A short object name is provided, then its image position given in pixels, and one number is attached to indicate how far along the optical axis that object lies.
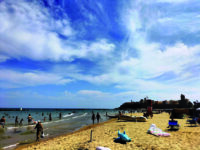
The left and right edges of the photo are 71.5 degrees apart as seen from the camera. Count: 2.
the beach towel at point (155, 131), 12.39
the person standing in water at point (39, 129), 14.10
